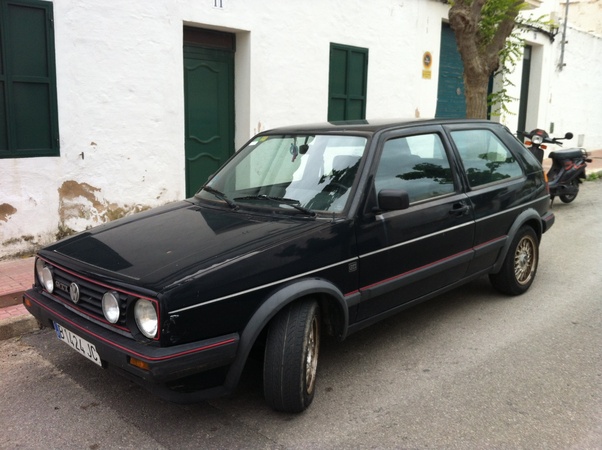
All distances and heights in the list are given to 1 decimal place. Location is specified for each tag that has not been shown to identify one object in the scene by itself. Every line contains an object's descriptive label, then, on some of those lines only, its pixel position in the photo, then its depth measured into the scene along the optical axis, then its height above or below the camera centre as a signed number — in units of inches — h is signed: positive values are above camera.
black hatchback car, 115.6 -31.7
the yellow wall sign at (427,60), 457.1 +49.1
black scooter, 380.5 -26.8
